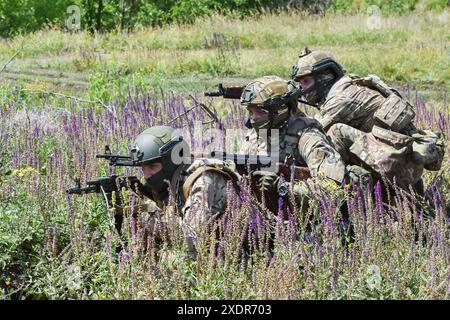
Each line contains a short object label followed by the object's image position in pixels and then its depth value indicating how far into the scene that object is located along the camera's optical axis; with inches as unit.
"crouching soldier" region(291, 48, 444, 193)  560.4
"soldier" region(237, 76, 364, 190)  516.7
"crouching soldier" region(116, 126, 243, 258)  450.0
